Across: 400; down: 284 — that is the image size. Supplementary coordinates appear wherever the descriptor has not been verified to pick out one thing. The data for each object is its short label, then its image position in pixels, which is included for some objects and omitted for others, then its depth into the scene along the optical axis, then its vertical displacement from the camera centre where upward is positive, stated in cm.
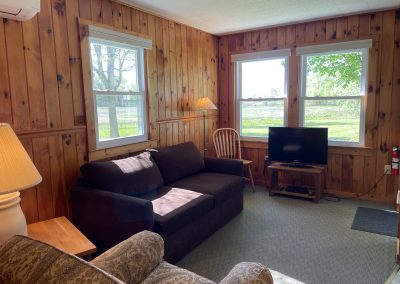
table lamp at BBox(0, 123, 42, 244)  155 -35
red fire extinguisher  358 -66
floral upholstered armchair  90 -69
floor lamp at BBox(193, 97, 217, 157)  413 +6
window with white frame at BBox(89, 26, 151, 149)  297 +25
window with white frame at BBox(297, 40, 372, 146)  389 +23
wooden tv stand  385 -99
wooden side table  193 -89
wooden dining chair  465 -56
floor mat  305 -128
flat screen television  393 -52
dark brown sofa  233 -83
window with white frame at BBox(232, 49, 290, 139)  444 +25
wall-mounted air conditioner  199 +72
